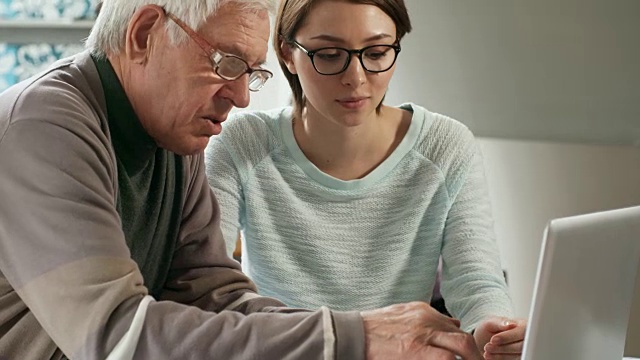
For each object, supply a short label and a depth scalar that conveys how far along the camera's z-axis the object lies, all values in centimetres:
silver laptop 107
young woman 188
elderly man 120
